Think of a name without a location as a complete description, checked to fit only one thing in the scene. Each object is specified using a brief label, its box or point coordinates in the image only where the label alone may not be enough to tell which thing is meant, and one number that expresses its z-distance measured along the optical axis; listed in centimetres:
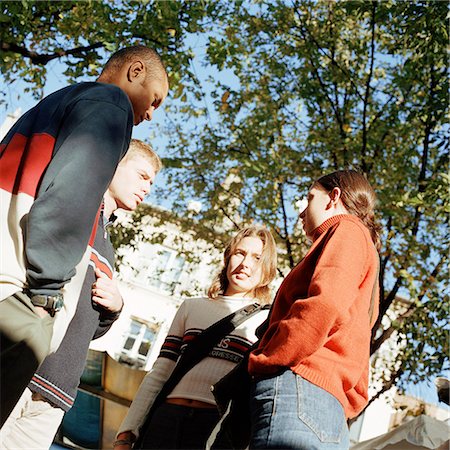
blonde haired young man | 229
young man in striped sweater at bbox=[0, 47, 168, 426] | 164
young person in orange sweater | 187
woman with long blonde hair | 264
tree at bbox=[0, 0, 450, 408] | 754
